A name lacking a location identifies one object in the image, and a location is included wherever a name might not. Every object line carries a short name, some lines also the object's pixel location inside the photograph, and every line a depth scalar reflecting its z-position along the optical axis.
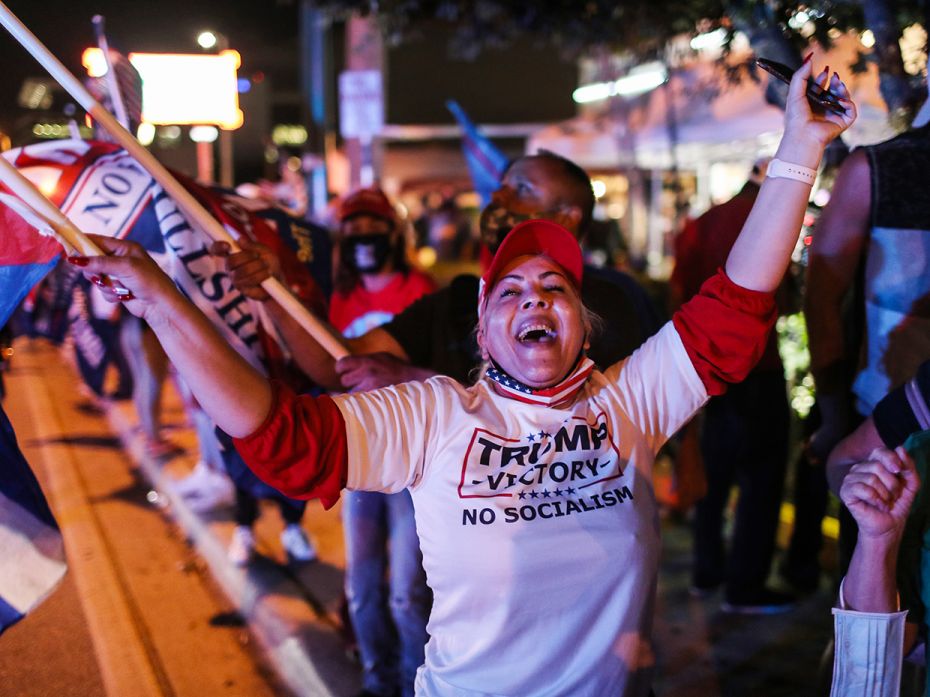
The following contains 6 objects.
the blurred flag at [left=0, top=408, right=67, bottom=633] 2.23
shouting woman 1.98
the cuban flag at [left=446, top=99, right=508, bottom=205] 4.94
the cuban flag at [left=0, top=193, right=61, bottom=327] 2.47
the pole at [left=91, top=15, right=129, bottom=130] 3.00
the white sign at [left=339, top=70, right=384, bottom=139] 11.80
